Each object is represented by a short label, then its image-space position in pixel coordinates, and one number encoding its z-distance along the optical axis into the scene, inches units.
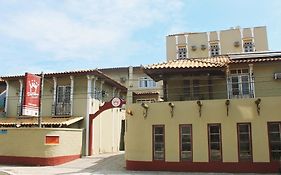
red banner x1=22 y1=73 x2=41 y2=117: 561.9
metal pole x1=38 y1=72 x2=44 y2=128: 593.4
